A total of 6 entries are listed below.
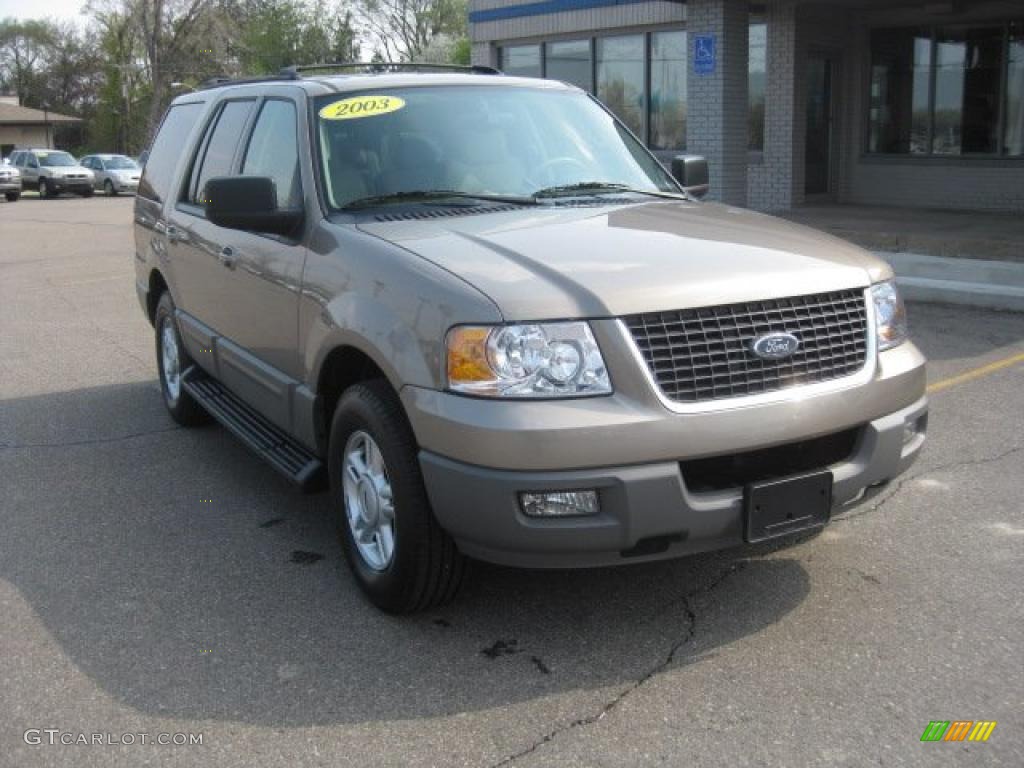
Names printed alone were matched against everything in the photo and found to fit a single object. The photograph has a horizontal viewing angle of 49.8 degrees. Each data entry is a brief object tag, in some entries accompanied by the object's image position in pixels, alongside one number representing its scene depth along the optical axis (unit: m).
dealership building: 15.53
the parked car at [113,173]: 41.44
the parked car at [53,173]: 40.72
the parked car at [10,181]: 38.62
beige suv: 3.39
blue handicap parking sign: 15.12
